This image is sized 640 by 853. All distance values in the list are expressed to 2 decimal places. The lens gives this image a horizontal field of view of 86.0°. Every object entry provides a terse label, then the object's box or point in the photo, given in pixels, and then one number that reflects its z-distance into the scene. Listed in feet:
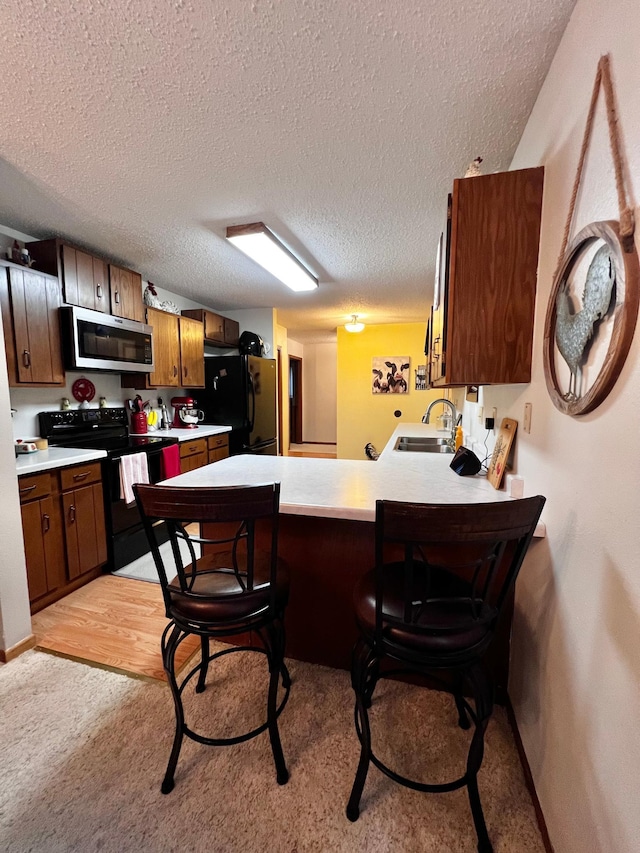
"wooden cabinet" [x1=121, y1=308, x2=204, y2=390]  11.02
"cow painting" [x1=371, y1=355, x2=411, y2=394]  18.89
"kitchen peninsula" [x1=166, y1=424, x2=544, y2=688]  4.72
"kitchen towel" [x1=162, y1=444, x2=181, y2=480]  9.78
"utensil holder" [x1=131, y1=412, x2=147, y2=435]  11.26
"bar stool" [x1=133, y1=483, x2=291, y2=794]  3.13
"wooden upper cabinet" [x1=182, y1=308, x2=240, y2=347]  13.61
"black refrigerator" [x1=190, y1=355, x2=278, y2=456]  13.74
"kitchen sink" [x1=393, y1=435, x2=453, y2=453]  10.15
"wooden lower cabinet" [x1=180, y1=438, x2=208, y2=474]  10.98
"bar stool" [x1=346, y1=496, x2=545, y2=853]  2.69
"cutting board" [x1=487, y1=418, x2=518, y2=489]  4.91
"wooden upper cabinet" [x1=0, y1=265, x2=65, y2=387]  7.00
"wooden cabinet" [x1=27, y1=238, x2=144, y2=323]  8.00
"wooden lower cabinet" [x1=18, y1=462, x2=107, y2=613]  6.68
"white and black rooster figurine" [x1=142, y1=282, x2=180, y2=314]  11.22
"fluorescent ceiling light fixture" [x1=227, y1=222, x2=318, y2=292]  7.82
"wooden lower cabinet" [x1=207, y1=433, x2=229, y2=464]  12.51
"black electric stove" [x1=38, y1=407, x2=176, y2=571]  8.39
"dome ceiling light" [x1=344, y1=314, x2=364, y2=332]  17.51
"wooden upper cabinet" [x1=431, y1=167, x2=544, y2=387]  4.16
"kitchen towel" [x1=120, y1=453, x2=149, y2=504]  8.46
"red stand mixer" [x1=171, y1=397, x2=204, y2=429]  13.12
